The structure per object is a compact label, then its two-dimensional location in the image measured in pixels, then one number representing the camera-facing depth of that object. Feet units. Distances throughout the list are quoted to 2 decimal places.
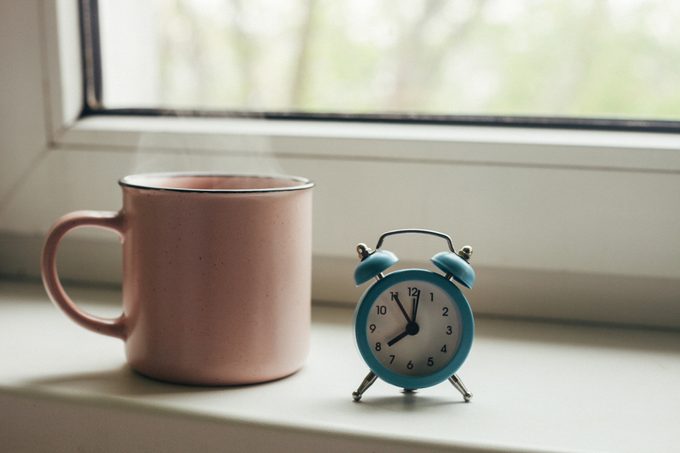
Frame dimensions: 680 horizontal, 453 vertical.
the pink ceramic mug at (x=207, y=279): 1.49
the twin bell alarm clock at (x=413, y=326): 1.51
